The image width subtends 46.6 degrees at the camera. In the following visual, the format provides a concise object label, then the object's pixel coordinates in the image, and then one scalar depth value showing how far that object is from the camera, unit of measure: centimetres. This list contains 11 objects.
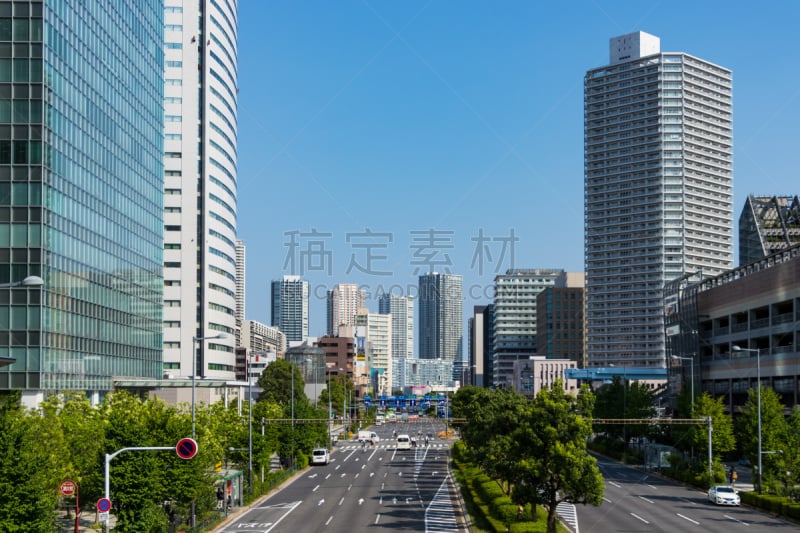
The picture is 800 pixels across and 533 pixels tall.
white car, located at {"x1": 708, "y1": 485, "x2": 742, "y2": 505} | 6806
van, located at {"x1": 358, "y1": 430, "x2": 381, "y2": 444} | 14750
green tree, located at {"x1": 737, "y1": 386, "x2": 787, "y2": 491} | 6950
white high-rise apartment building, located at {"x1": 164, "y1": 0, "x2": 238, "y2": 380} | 14012
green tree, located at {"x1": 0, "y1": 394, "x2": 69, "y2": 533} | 3491
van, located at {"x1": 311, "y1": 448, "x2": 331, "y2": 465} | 10562
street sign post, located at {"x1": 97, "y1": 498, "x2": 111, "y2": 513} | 3572
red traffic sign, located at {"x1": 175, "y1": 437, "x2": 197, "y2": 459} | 3425
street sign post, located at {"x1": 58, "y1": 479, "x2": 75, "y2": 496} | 4628
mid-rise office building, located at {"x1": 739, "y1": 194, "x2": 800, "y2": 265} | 14462
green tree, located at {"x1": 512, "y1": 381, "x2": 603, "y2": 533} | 4753
